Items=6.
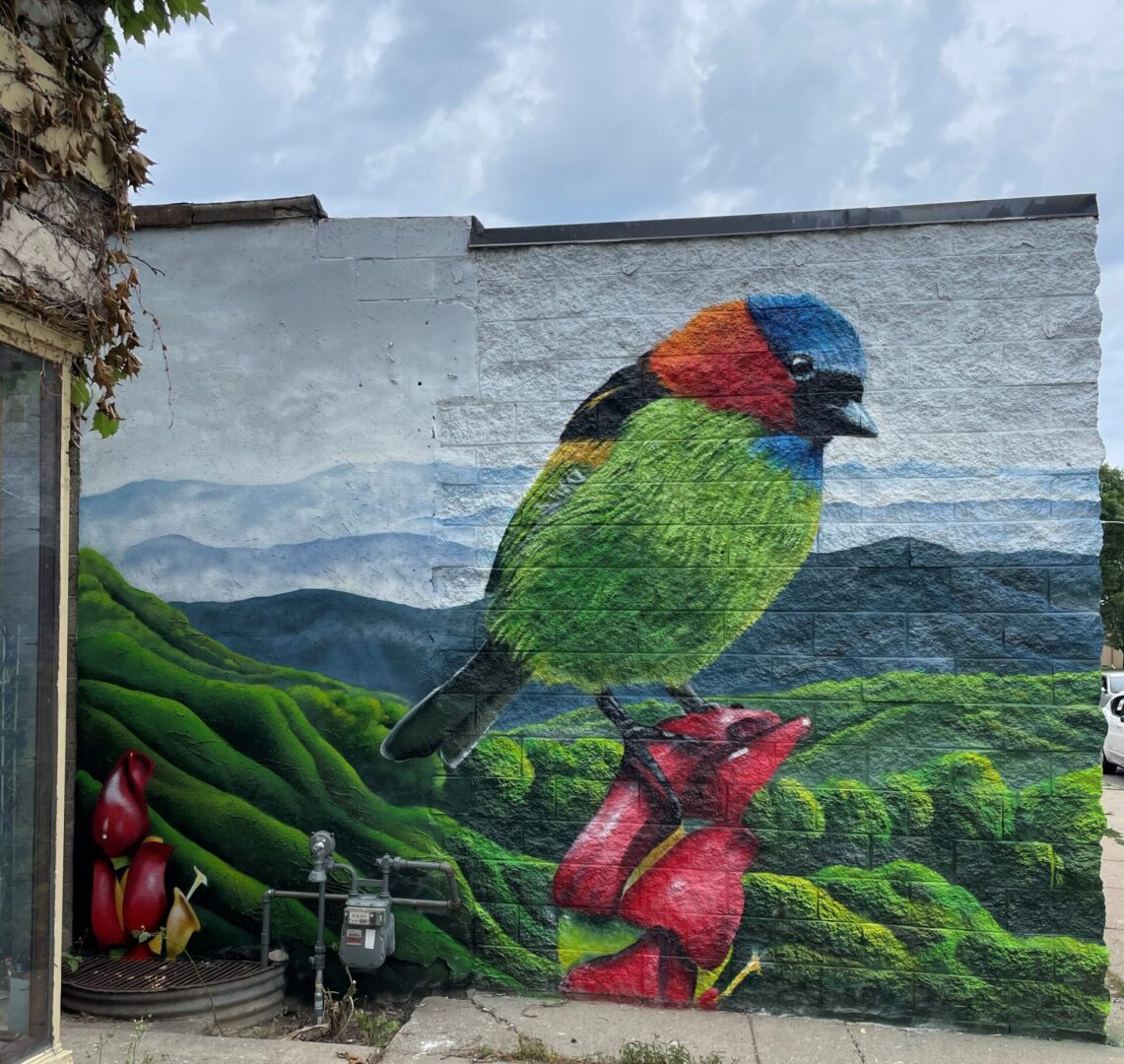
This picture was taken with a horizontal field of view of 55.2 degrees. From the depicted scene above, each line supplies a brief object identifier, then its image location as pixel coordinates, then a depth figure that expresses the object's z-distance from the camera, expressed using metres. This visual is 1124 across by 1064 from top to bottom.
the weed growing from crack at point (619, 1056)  4.43
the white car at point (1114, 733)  16.36
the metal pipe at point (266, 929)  5.34
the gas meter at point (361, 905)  4.97
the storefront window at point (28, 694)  3.35
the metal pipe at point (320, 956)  5.05
